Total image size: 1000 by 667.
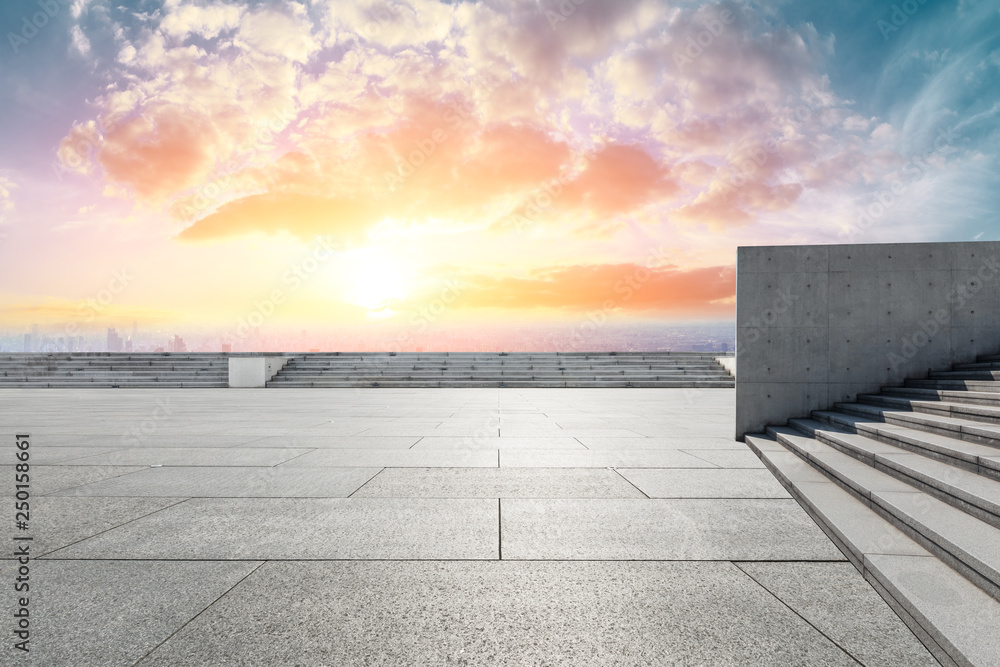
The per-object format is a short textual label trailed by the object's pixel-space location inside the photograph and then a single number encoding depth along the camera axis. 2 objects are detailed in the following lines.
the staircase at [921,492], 3.08
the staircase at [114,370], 26.58
